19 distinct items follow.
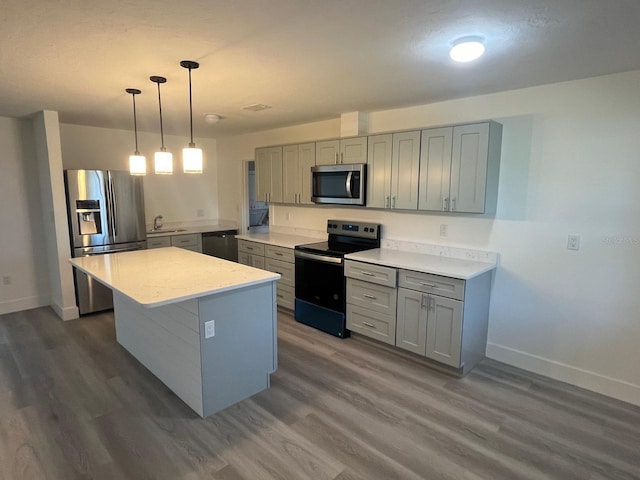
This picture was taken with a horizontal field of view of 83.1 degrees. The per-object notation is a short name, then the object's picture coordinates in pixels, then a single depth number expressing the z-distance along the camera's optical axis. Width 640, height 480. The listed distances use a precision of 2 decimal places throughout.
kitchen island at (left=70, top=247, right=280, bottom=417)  2.33
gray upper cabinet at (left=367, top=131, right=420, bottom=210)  3.32
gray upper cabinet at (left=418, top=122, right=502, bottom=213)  2.90
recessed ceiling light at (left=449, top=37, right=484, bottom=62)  1.91
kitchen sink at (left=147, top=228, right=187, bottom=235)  4.95
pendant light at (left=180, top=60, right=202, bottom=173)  2.46
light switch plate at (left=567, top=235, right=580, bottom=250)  2.75
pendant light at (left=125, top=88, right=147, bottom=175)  2.83
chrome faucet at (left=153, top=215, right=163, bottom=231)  5.34
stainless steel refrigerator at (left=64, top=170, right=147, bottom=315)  4.09
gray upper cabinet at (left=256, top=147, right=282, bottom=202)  4.58
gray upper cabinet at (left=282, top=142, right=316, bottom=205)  4.20
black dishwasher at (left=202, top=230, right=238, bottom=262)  5.32
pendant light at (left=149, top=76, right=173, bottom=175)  2.57
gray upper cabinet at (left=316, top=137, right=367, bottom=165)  3.69
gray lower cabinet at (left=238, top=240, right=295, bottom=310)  4.19
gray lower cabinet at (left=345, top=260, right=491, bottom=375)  2.87
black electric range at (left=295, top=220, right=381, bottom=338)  3.64
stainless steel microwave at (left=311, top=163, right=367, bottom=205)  3.69
